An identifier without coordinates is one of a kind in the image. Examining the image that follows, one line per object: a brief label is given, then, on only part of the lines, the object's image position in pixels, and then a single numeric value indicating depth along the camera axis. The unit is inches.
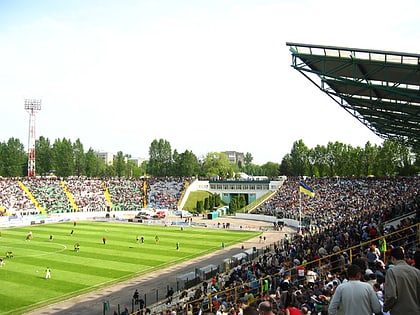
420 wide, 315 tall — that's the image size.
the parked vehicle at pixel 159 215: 2868.1
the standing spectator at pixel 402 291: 199.6
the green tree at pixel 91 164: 4537.4
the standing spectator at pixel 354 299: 198.1
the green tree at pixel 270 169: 6599.4
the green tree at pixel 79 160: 4478.3
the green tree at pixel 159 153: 4763.8
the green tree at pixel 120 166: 5108.3
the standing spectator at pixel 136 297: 972.6
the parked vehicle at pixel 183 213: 2977.9
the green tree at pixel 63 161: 4269.2
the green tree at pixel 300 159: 4003.9
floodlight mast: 3641.7
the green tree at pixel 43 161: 4330.5
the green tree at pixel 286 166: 4264.8
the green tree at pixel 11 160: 4104.3
